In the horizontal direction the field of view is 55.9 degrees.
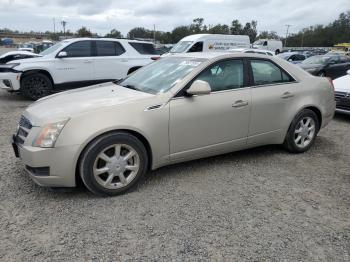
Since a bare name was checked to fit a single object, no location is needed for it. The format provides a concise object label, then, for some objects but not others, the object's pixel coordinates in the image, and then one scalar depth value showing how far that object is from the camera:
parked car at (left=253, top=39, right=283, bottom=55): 35.77
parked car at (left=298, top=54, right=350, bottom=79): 13.87
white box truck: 16.28
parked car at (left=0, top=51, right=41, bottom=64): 12.01
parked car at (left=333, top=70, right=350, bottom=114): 7.30
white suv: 8.88
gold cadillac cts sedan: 3.32
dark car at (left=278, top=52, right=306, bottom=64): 20.67
